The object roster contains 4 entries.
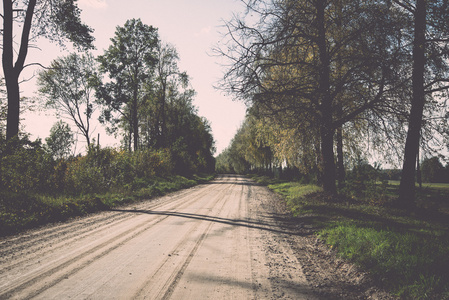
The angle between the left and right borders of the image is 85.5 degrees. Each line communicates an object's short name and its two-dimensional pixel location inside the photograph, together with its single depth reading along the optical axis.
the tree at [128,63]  26.95
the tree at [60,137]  61.15
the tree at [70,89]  33.00
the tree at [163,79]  32.62
